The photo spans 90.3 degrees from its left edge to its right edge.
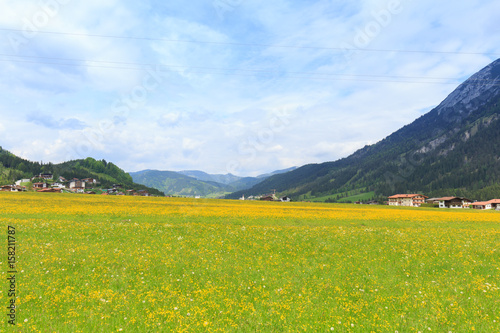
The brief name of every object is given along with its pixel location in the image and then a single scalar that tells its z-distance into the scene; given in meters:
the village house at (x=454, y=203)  169.88
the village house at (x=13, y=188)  160.95
